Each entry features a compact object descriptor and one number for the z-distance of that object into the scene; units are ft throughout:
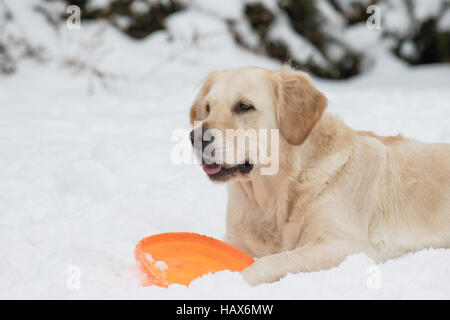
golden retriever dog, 19.03
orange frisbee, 17.38
